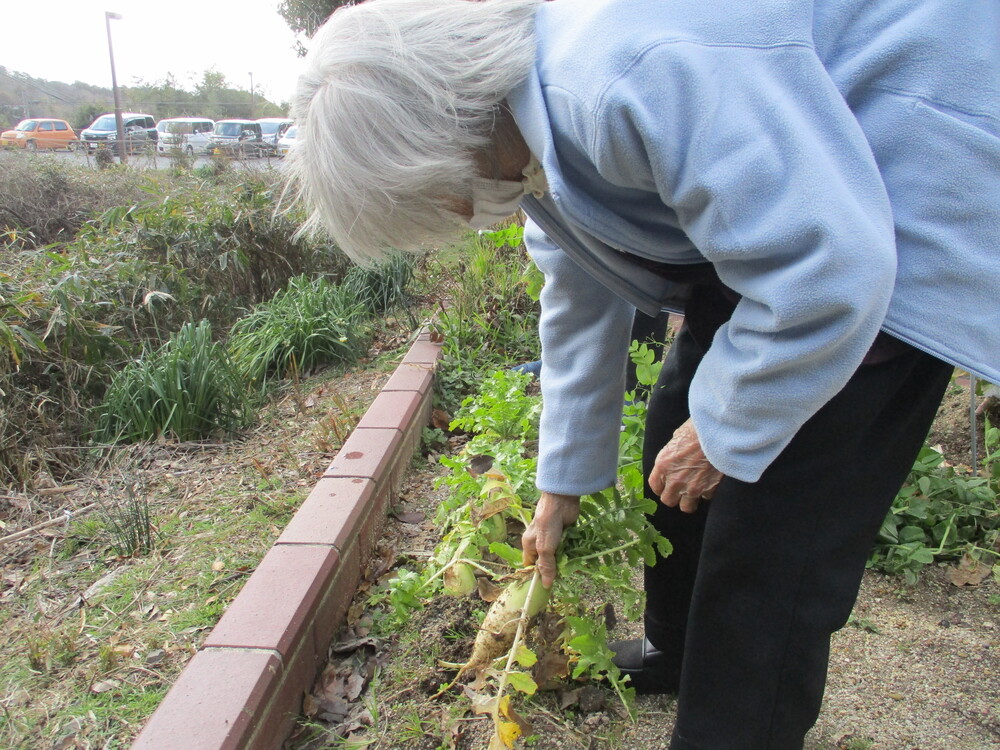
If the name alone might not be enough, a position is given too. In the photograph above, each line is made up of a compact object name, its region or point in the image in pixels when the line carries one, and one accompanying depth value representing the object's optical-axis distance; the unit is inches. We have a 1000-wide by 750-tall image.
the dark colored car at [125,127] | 796.6
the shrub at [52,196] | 297.1
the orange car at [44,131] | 810.8
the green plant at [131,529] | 93.3
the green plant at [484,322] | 135.6
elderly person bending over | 34.1
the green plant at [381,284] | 184.4
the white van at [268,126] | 875.9
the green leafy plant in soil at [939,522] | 84.3
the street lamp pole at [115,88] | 801.6
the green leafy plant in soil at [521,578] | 59.1
